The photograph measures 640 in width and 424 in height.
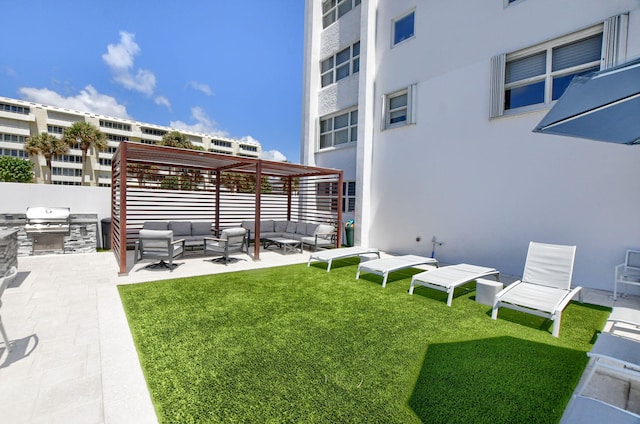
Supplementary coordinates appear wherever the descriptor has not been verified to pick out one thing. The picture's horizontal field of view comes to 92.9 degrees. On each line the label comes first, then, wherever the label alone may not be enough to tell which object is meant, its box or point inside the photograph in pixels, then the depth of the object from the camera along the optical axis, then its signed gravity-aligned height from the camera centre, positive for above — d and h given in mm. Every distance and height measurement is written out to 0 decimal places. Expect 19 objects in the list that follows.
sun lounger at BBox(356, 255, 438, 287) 6779 -1520
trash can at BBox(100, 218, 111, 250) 10578 -1295
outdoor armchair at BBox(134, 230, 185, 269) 7457 -1217
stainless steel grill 8977 -996
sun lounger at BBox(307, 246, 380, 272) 8290 -1539
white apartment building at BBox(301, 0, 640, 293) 6555 +1984
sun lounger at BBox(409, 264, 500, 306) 5629 -1519
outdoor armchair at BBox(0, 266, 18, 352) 3189 -943
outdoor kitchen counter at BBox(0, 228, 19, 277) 5891 -1147
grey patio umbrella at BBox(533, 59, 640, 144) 2684 +1031
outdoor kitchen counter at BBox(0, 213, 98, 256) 8883 -1201
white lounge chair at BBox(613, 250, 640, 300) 5984 -1305
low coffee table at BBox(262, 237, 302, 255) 10606 -1723
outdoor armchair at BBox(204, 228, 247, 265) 8532 -1329
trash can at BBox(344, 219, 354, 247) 12328 -1360
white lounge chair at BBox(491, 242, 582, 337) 4461 -1480
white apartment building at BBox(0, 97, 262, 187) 46688 +10876
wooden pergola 9211 +305
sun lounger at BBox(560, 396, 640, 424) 1913 -1359
